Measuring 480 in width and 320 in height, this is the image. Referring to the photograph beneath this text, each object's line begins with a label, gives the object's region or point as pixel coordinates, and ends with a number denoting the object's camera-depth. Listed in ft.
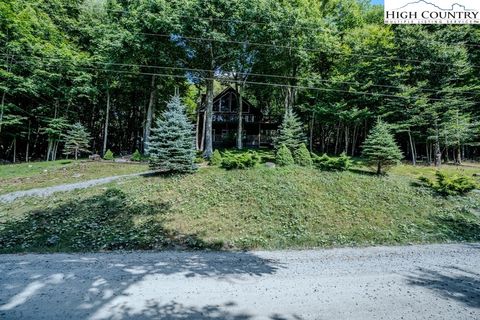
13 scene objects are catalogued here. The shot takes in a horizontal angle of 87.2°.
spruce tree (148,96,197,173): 45.11
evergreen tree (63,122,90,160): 73.46
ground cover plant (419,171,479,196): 41.04
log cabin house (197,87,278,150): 102.42
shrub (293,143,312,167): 52.03
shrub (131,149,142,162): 65.51
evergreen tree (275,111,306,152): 59.93
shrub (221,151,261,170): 48.87
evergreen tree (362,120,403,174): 47.62
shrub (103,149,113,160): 67.19
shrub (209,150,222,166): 54.08
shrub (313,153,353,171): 49.16
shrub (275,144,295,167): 51.31
